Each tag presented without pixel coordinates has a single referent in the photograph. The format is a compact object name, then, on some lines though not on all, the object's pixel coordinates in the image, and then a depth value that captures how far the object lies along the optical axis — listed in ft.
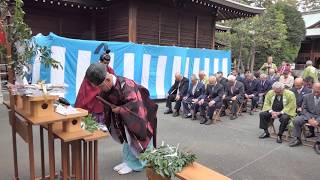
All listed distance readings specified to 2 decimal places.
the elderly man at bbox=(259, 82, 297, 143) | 19.92
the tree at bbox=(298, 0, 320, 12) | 153.69
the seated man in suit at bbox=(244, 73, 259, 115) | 30.30
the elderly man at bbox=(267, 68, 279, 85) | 31.39
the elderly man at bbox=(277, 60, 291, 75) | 34.58
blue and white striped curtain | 25.58
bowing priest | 11.75
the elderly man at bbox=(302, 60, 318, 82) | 32.71
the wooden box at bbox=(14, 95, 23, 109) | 11.61
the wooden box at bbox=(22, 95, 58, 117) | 9.75
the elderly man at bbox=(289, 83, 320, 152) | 18.89
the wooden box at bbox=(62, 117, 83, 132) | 10.30
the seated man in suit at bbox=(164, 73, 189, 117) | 28.14
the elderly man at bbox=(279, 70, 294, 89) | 29.23
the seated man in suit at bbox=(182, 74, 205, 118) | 26.81
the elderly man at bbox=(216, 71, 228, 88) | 27.91
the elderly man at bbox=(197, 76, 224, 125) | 25.05
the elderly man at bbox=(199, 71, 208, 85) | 28.03
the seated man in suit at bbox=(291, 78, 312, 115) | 22.08
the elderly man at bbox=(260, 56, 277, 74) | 39.02
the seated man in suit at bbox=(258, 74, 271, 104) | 30.81
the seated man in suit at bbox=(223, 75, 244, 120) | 27.39
